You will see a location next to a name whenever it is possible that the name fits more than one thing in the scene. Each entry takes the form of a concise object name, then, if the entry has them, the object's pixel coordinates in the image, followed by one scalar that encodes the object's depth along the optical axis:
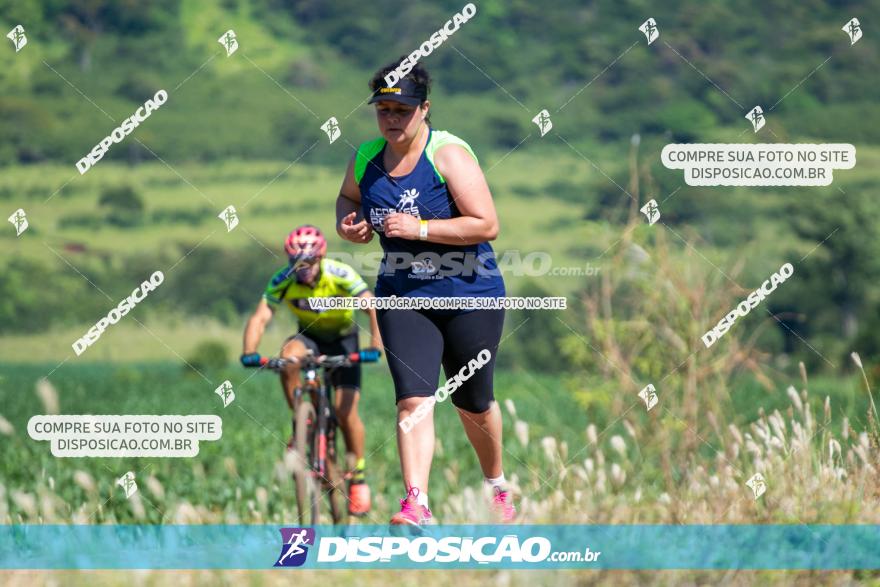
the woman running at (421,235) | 13.37
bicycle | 17.56
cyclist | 17.67
